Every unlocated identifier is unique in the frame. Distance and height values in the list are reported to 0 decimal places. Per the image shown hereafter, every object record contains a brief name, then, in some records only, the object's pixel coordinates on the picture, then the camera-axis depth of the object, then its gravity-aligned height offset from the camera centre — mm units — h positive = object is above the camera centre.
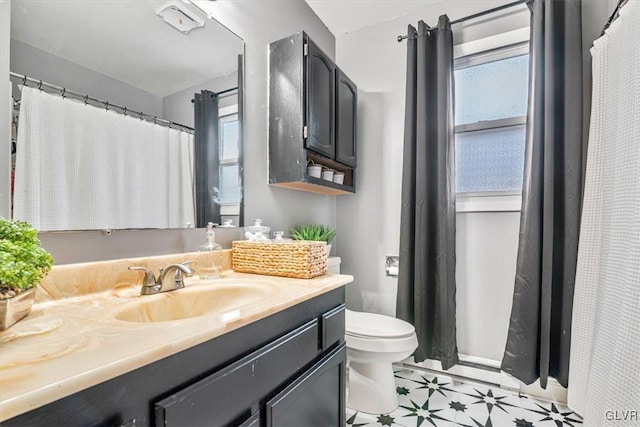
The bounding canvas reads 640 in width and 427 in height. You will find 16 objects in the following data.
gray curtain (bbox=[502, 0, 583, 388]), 1579 +28
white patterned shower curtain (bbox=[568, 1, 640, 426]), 1029 -167
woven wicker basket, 1162 -209
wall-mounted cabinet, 1572 +509
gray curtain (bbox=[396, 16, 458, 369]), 1859 +43
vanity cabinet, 473 -367
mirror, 844 +306
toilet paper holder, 2164 -421
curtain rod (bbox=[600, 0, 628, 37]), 1287 +842
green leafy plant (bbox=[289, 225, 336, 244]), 1775 -163
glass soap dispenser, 1194 -210
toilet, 1517 -768
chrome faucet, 953 -236
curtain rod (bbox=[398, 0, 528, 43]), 1771 +1165
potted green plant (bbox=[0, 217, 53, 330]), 571 -123
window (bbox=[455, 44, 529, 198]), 1855 +536
